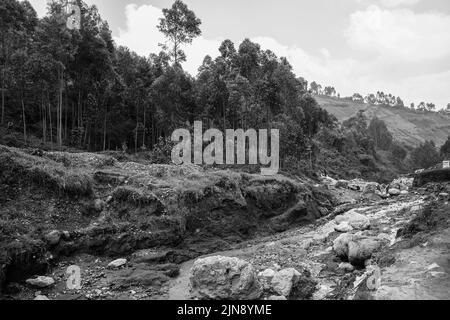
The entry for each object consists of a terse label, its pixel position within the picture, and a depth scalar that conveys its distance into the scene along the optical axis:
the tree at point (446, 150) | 86.88
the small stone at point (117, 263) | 17.08
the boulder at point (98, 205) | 20.33
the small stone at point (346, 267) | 15.76
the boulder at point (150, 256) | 17.96
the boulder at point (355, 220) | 22.38
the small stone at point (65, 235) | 17.53
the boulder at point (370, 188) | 41.34
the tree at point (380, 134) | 120.50
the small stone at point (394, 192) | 37.28
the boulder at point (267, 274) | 15.35
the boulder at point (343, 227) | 22.53
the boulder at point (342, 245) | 17.12
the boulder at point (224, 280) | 13.27
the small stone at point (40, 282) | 14.84
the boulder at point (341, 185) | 48.47
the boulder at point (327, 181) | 50.75
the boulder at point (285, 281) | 13.66
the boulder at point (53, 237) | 16.75
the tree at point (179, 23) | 40.88
